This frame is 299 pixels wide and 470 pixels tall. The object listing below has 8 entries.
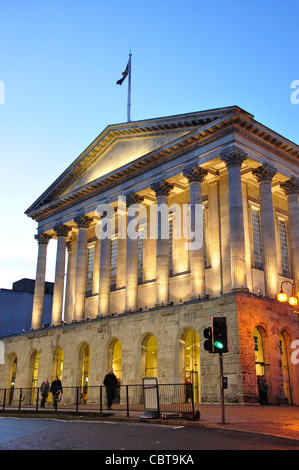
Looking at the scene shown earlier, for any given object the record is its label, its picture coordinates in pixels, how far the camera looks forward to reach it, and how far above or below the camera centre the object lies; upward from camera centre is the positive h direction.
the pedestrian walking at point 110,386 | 21.28 +0.91
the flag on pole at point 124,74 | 40.97 +25.47
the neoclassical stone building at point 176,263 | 27.55 +9.43
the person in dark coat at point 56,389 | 25.88 +1.04
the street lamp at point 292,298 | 18.38 +3.82
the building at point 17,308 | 57.25 +11.06
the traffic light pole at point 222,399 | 15.25 +0.32
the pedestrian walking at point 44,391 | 28.72 +1.06
